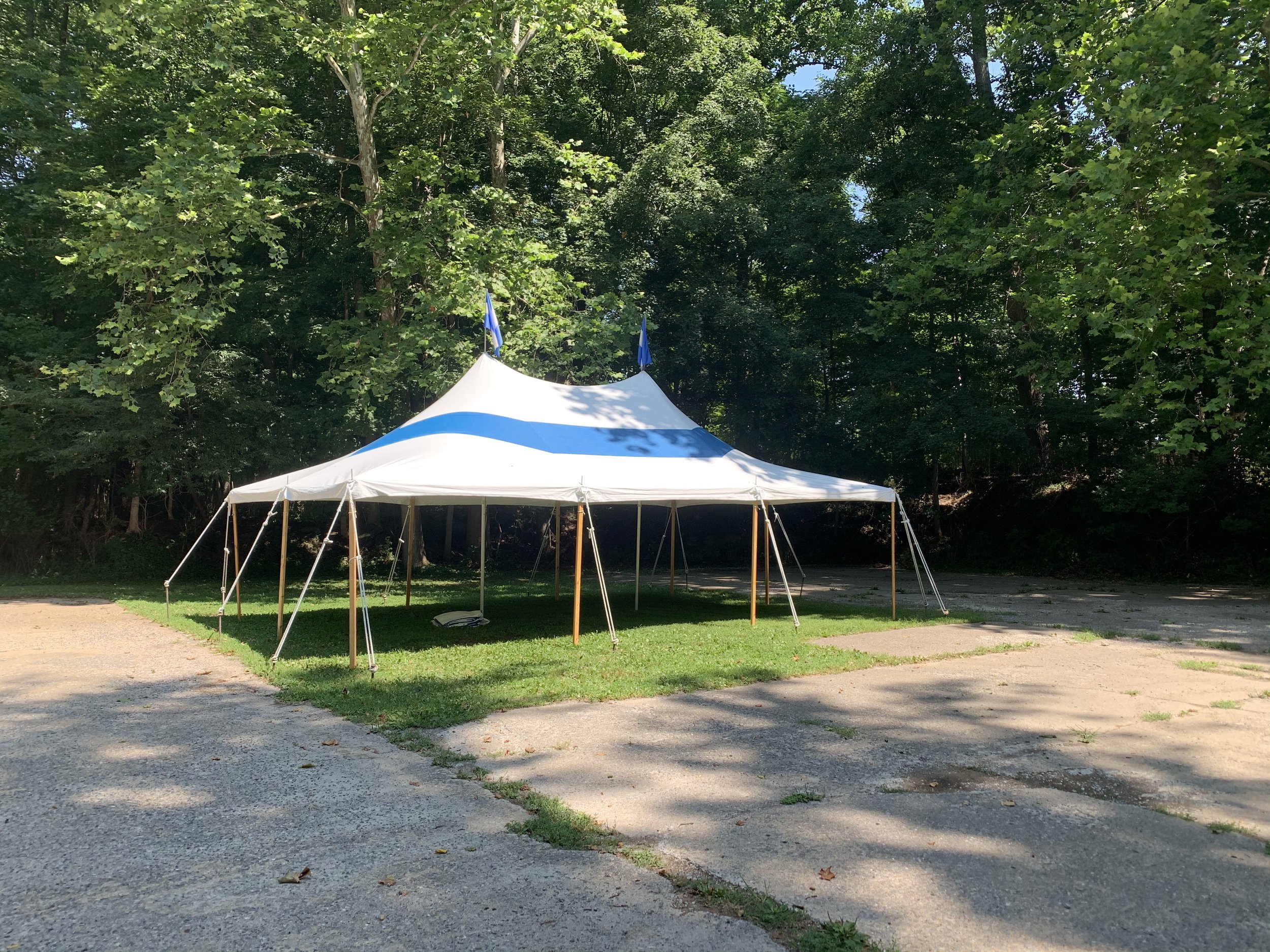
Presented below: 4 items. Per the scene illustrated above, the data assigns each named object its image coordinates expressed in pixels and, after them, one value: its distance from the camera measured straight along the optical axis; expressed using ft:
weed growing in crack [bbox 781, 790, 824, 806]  14.80
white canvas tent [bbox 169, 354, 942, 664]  29.25
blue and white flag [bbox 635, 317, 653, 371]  43.50
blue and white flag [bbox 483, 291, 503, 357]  40.27
